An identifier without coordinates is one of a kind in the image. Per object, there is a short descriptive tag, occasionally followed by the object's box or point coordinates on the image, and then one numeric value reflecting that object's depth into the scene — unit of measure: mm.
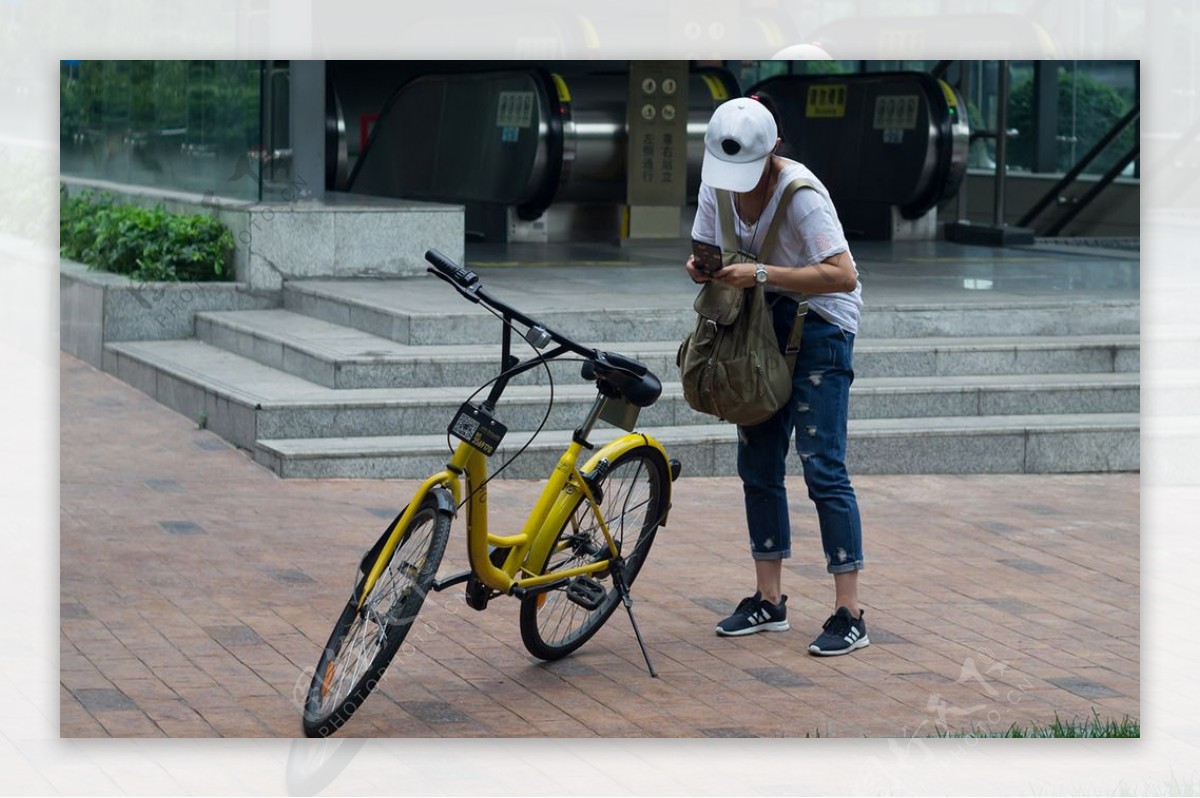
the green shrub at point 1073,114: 40306
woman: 9821
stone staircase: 16116
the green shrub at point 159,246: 21563
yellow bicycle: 8733
